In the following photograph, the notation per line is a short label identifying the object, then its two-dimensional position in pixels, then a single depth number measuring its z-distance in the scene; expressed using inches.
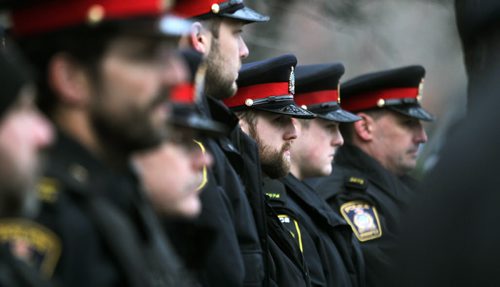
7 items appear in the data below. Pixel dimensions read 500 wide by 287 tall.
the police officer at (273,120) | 524.4
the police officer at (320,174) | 559.5
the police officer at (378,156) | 624.4
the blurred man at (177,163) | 303.0
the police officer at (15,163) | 256.4
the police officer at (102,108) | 265.1
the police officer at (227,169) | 418.9
